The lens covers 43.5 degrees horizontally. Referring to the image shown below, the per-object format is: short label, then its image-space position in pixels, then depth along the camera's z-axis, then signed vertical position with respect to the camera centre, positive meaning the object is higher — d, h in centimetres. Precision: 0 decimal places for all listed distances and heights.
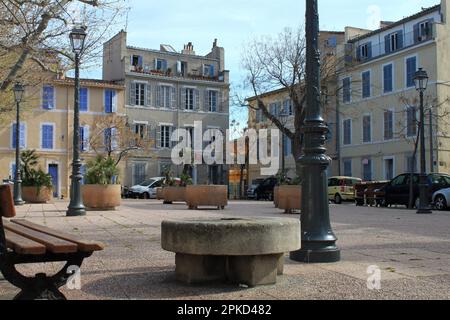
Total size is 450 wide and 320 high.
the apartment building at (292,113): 4706 +562
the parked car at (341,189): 3162 -59
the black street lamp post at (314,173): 683 +7
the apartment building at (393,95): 3688 +607
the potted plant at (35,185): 2583 -27
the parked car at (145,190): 4234 -84
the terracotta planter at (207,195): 2016 -58
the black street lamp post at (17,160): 2209 +82
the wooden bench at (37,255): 417 -58
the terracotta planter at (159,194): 3576 -96
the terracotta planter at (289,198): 1692 -58
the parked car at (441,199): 2264 -84
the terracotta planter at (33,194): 2580 -68
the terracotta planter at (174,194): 2578 -70
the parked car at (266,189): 3859 -72
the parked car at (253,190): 4050 -82
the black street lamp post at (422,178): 1911 +2
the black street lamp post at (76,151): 1502 +79
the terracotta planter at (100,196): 1811 -55
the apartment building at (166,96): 4925 +763
